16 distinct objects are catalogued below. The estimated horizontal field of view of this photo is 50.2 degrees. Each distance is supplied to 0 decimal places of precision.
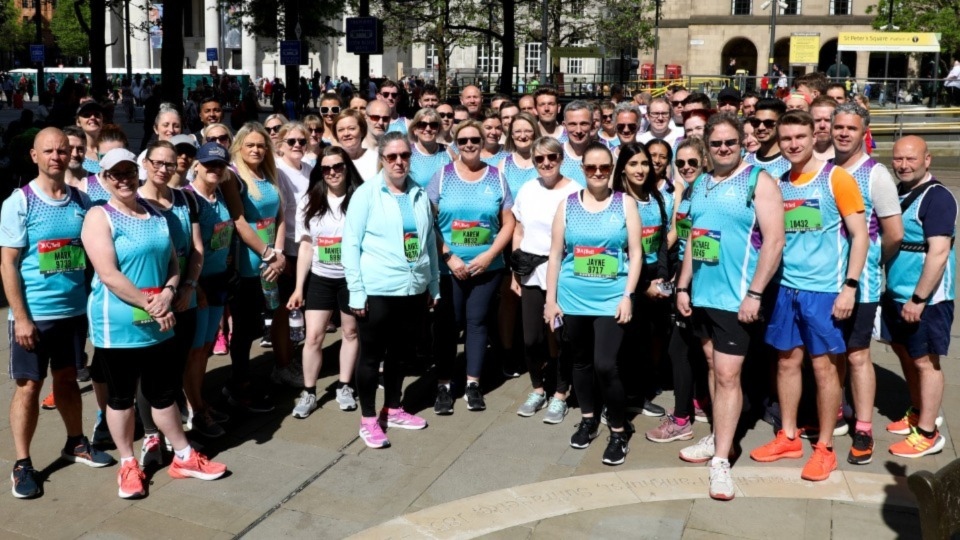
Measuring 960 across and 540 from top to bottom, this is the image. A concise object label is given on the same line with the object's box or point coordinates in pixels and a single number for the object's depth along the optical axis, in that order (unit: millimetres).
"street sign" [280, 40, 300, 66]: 25188
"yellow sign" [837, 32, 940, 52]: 37406
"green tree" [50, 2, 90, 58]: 87312
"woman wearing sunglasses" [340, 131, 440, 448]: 6277
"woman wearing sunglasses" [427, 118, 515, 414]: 7008
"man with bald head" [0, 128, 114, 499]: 5465
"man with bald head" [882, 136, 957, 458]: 5996
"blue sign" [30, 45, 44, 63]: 43000
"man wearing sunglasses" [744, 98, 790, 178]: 6891
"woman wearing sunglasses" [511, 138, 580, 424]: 6711
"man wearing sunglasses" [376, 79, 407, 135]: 9977
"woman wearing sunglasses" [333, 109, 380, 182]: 7699
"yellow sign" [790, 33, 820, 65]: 36594
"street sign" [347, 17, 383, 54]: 23688
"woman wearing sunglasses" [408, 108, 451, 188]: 7848
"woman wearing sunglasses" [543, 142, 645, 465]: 6051
